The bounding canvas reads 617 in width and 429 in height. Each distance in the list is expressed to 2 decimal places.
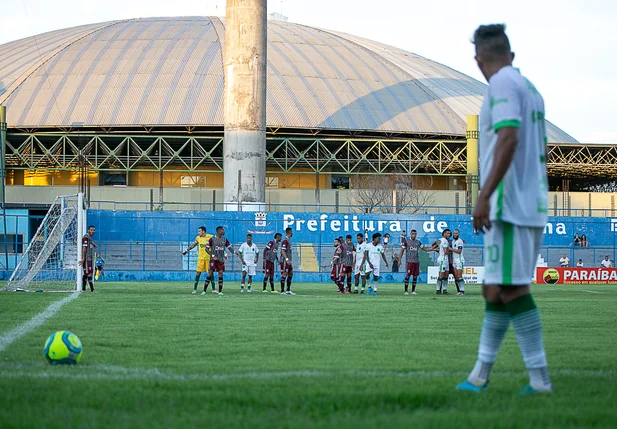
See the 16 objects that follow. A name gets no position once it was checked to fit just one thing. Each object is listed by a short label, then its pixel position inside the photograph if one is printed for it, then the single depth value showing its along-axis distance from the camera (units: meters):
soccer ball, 8.29
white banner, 40.22
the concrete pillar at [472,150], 54.56
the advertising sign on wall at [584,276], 44.28
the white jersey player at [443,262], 30.44
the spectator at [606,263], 46.81
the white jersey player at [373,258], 30.94
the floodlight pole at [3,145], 41.03
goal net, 28.27
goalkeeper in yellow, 29.27
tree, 62.53
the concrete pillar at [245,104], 46.12
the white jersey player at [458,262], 30.22
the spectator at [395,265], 45.77
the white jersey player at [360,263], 31.38
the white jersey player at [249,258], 31.61
